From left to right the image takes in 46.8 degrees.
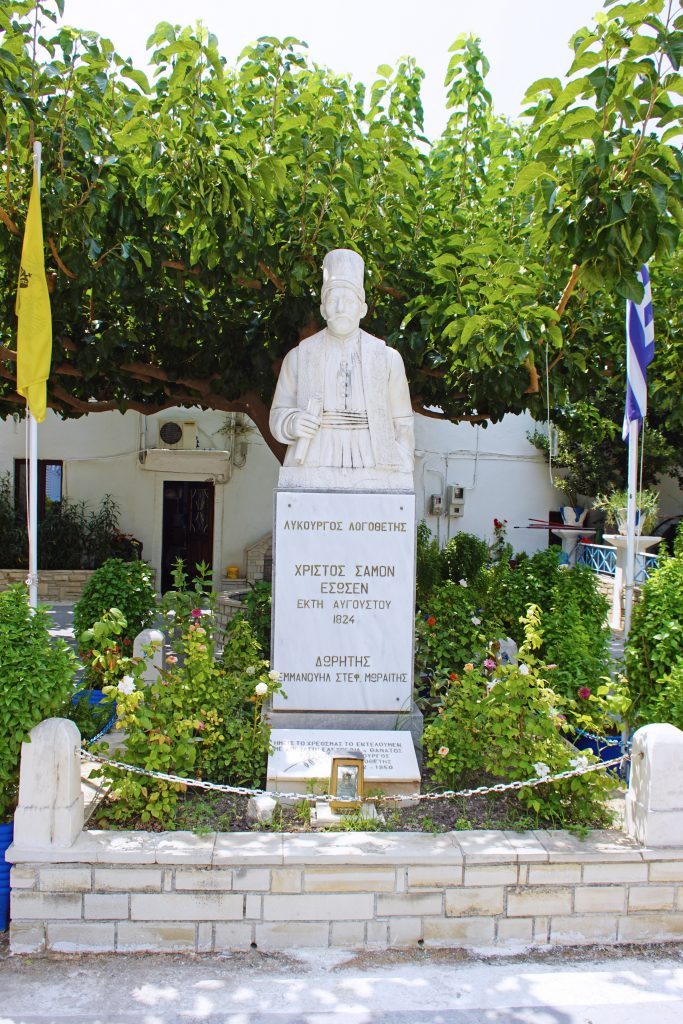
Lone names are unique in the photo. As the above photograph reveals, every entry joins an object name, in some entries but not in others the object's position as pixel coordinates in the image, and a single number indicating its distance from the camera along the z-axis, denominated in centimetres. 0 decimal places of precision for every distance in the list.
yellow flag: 498
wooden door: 1384
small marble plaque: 395
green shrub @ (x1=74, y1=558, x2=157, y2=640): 605
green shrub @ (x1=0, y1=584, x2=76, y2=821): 336
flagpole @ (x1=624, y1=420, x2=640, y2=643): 499
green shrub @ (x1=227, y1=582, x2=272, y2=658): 588
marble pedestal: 454
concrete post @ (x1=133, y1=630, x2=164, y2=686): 547
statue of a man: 469
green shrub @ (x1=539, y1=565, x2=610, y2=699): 473
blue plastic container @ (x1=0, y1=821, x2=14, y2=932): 331
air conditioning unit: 1341
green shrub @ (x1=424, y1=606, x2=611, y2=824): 369
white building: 1340
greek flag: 540
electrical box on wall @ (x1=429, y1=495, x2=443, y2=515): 1440
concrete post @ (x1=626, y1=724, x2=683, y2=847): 343
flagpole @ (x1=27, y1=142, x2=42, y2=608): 444
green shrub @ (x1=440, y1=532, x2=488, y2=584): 1047
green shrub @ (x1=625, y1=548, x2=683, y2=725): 420
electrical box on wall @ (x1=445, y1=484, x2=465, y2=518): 1436
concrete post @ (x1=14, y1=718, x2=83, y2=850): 327
